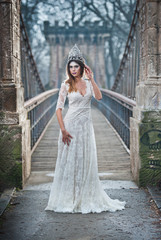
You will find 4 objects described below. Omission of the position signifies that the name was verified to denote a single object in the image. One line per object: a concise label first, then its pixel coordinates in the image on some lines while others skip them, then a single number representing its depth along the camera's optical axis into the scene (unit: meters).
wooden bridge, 5.16
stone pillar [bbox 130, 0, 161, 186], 5.21
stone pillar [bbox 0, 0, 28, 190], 5.14
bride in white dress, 4.27
